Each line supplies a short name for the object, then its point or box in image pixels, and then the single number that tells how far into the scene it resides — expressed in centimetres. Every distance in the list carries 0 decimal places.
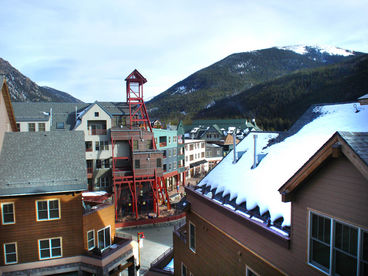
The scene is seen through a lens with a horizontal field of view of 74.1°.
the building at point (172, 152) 3945
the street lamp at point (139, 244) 1772
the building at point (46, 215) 1360
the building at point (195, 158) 5131
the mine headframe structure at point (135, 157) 2948
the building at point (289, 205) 476
